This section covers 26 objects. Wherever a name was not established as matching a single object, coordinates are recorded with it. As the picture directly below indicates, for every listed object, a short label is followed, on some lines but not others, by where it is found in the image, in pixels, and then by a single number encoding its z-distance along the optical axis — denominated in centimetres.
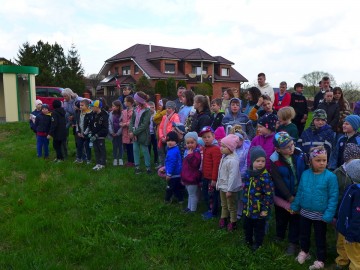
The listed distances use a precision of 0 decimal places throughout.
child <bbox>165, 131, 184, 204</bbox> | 612
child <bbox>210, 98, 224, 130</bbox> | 646
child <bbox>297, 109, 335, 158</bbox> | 509
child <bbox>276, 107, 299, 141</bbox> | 503
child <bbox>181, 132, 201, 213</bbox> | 571
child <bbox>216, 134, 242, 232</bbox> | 486
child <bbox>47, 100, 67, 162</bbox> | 923
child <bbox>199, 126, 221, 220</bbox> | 540
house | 4128
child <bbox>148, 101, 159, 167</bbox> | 899
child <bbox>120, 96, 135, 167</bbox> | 899
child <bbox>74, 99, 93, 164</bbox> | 891
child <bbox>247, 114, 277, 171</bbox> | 472
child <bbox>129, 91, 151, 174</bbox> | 828
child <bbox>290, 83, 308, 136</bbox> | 889
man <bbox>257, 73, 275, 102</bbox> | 808
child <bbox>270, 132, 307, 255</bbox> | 426
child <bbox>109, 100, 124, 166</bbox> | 921
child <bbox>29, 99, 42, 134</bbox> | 995
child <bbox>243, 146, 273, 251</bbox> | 414
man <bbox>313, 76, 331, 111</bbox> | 847
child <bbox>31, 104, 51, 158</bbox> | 954
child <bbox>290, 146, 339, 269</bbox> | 382
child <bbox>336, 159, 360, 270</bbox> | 344
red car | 2236
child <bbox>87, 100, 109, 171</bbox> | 868
